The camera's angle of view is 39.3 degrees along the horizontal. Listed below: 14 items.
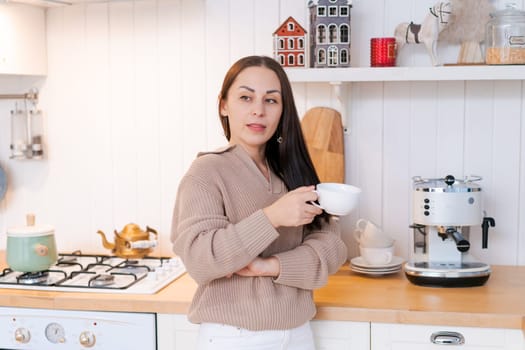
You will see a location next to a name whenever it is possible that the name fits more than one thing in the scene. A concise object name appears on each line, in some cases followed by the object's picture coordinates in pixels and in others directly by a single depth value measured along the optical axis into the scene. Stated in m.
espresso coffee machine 2.23
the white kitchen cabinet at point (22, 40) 2.56
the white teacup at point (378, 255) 2.38
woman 1.70
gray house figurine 2.41
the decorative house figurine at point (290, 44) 2.43
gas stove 2.25
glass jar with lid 2.30
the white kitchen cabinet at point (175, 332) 2.11
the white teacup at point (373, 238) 2.40
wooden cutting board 2.55
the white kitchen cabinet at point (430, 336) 1.96
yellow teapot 2.60
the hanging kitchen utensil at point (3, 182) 2.89
